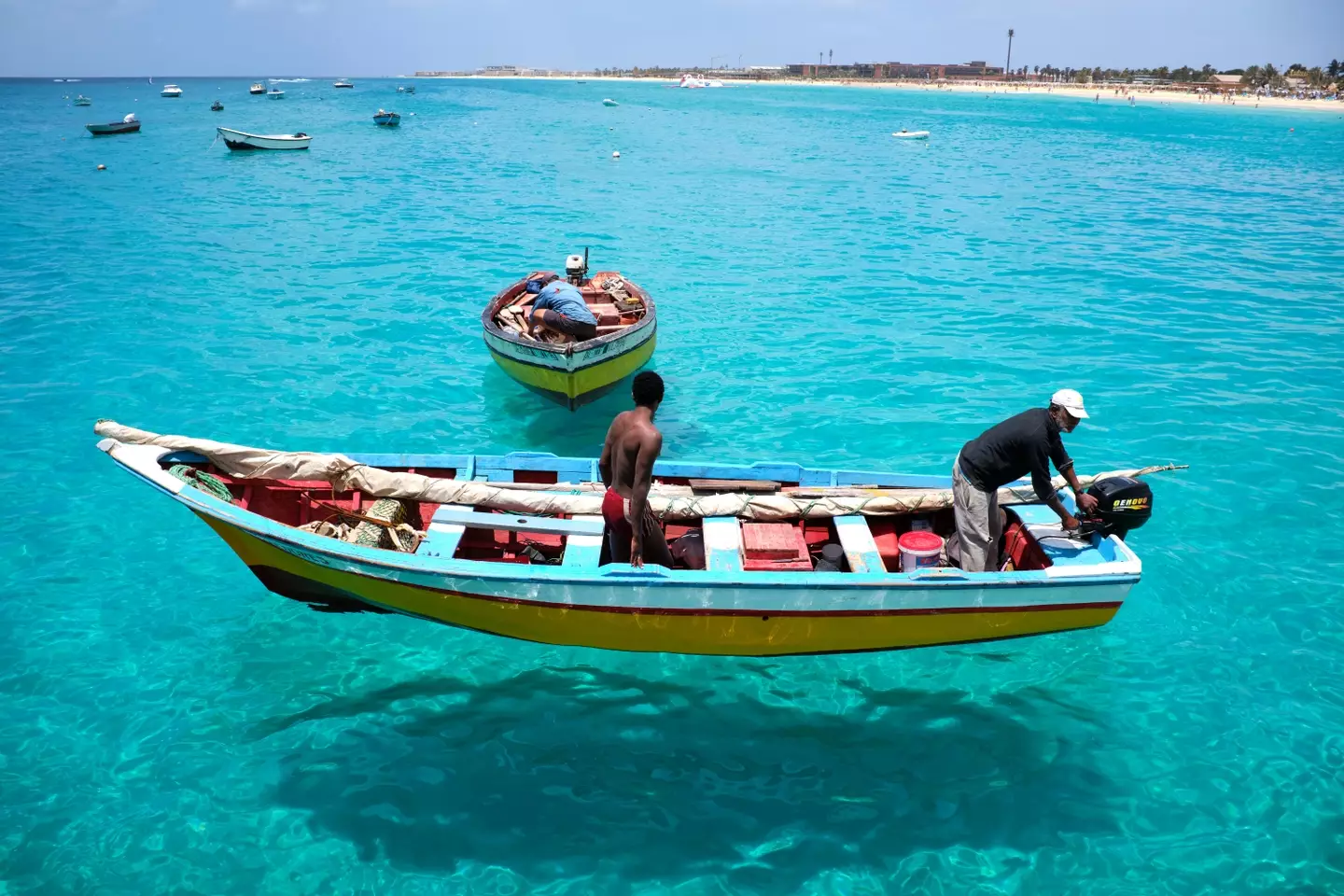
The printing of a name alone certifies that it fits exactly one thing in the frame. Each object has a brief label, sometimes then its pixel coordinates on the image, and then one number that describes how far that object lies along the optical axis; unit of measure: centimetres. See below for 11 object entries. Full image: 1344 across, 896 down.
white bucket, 875
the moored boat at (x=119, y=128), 6831
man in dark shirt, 810
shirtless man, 765
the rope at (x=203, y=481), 896
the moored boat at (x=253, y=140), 5706
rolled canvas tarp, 923
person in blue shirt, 1482
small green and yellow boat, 1401
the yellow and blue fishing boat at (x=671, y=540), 788
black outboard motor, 830
